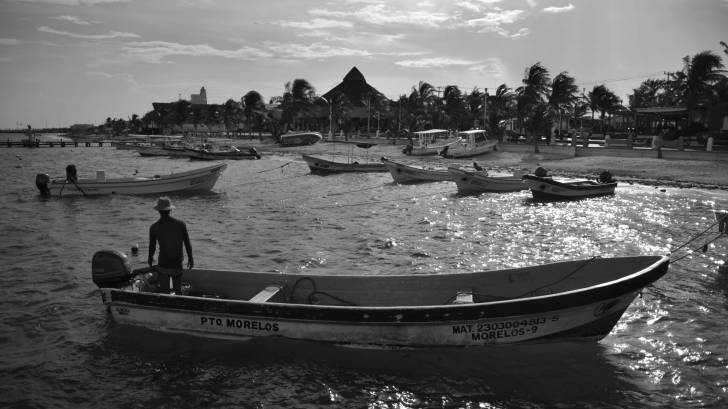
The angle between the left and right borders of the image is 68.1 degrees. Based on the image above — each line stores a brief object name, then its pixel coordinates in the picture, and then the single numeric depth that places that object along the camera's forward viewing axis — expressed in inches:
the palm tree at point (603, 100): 2596.0
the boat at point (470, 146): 1980.8
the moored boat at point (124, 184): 1108.5
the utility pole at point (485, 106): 2561.5
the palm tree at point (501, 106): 2516.7
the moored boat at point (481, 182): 1168.1
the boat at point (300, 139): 2974.9
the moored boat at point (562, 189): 1014.4
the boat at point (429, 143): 2183.8
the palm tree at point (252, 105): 4196.6
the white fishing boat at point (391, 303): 313.4
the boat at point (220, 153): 2306.8
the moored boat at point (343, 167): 1632.6
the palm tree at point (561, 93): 2081.7
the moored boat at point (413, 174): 1396.4
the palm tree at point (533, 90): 2171.5
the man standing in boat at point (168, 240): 367.9
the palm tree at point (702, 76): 1782.7
